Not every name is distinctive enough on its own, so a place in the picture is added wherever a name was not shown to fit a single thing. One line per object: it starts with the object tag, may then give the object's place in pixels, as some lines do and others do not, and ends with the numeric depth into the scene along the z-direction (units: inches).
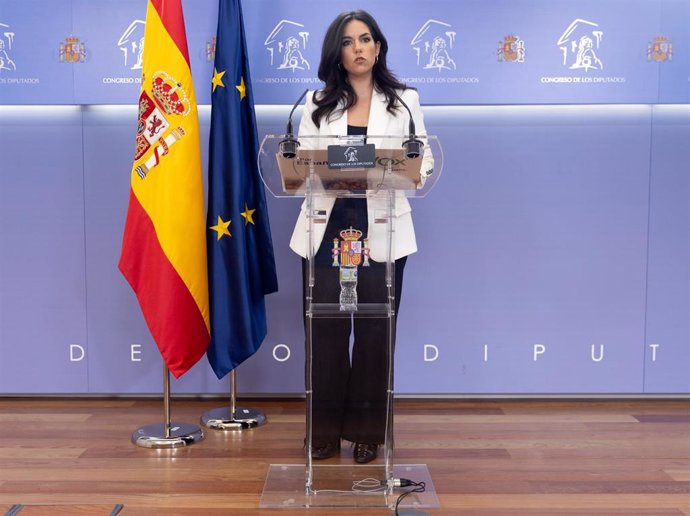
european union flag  112.7
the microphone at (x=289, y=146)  76.5
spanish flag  105.5
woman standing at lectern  85.0
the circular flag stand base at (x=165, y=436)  107.1
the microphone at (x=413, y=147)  75.8
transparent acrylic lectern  77.3
